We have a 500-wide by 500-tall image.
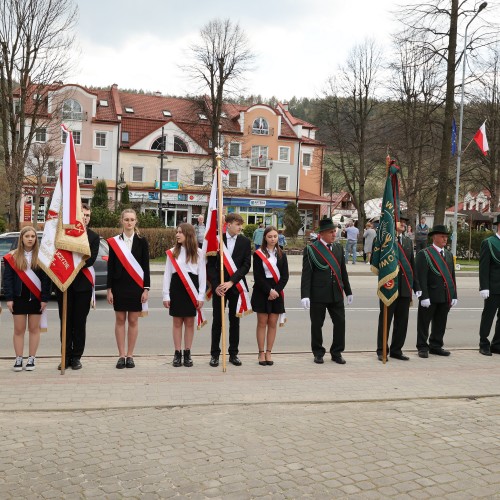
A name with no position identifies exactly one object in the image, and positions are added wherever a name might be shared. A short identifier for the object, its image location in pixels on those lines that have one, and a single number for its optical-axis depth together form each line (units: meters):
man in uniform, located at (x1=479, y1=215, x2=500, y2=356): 8.91
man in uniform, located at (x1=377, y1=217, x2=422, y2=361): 8.41
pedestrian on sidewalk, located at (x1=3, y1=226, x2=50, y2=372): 7.06
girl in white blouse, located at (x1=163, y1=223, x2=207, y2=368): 7.50
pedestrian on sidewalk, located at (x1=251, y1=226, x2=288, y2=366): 7.79
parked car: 13.74
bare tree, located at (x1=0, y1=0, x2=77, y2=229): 23.94
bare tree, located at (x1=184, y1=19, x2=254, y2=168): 41.12
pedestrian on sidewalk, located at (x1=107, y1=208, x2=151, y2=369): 7.35
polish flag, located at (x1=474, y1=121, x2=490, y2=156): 25.62
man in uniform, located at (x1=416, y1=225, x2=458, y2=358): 8.60
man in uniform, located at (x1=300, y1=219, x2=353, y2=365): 7.97
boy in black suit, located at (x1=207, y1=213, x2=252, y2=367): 7.74
